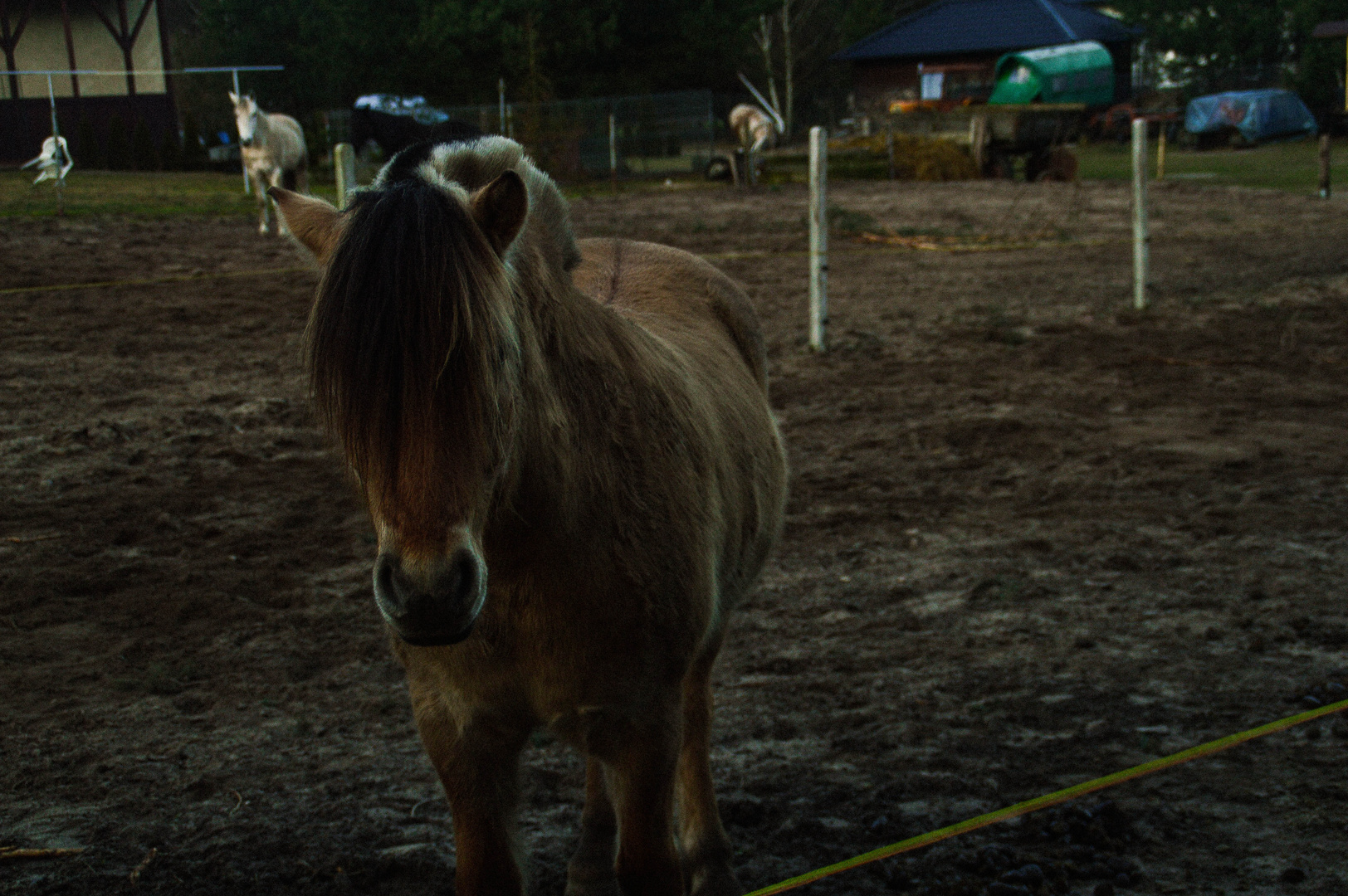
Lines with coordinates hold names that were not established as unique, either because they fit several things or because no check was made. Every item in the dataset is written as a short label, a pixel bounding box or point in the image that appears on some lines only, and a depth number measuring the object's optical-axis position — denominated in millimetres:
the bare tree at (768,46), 41062
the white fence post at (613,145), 22431
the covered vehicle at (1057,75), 33000
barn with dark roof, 41719
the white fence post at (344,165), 10008
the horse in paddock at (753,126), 25922
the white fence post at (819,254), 9180
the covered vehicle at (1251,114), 32750
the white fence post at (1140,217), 10359
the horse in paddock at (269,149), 17328
